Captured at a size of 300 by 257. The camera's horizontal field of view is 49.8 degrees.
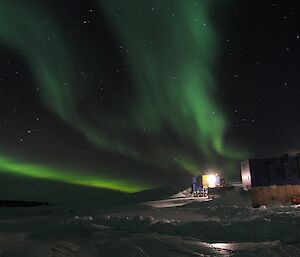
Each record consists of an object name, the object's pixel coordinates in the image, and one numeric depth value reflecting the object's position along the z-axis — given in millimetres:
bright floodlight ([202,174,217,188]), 47000
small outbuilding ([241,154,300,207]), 28281
